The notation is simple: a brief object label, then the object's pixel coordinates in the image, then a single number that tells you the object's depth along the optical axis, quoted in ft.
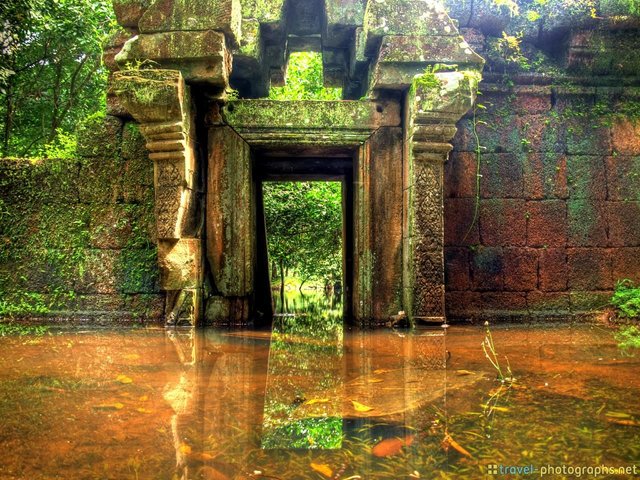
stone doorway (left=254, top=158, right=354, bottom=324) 22.02
